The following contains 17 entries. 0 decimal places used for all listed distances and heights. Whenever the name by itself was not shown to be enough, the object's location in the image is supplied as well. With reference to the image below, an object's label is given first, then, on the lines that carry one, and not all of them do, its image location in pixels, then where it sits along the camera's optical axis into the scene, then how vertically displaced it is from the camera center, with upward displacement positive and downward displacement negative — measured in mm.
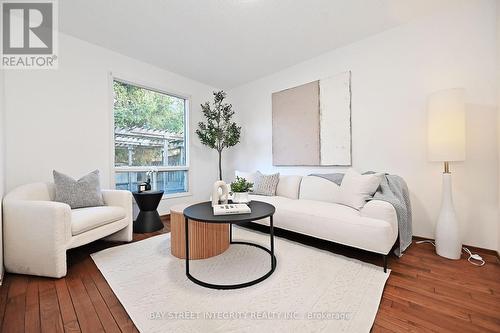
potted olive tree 3910 +729
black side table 2839 -607
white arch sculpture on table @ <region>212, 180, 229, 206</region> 2016 -264
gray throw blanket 1932 -334
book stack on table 1727 -357
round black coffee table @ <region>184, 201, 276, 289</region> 1556 -395
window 3207 +489
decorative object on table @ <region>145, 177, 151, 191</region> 3051 -271
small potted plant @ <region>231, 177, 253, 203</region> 2139 -260
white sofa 1765 -499
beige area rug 1215 -891
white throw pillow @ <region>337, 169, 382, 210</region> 2174 -244
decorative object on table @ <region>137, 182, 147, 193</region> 2961 -279
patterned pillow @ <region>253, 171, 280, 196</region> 3174 -273
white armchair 1684 -547
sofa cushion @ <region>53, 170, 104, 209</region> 2176 -245
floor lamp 1936 +197
